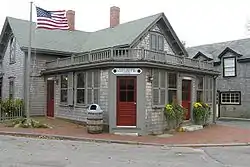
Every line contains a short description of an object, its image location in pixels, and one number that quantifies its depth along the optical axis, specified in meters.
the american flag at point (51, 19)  20.17
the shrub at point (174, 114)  19.42
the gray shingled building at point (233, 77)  31.36
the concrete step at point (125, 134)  17.92
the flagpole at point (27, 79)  24.31
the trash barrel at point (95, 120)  17.72
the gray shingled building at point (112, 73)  18.17
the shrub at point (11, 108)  22.78
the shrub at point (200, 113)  22.09
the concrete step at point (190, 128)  20.06
